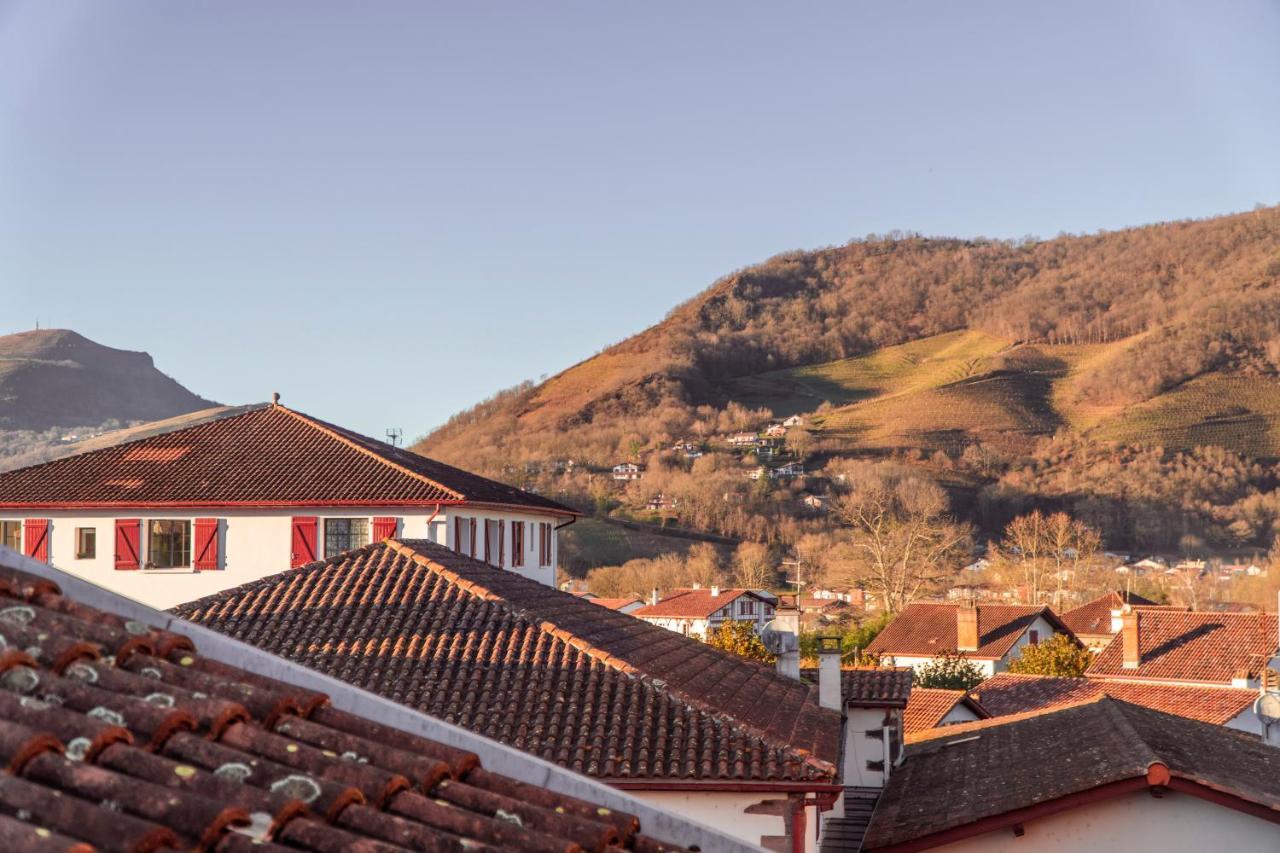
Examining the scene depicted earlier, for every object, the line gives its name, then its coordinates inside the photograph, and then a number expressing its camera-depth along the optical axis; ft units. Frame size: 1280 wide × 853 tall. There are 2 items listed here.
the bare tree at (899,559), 248.32
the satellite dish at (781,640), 75.50
